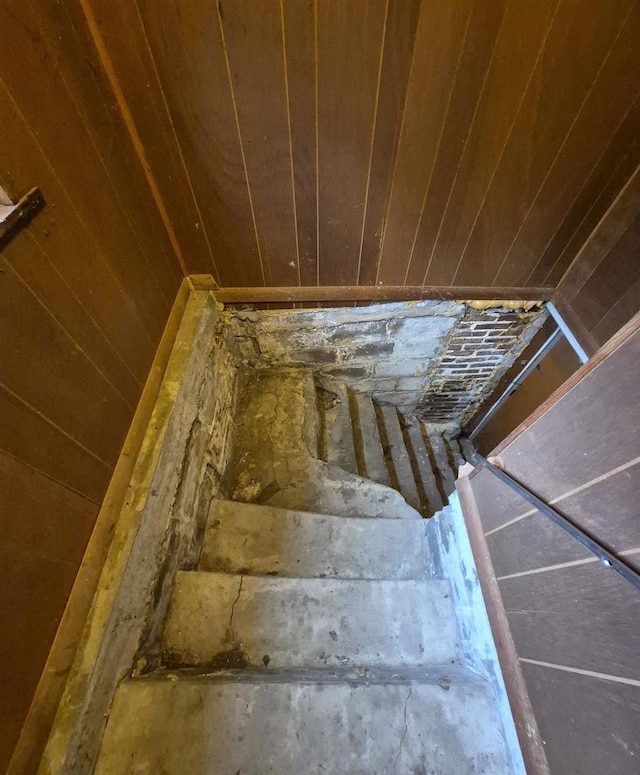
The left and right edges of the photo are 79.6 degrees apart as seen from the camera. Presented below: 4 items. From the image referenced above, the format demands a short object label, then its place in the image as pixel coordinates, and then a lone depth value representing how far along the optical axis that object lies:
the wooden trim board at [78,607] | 0.93
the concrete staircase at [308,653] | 1.17
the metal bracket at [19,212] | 0.85
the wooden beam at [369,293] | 2.06
